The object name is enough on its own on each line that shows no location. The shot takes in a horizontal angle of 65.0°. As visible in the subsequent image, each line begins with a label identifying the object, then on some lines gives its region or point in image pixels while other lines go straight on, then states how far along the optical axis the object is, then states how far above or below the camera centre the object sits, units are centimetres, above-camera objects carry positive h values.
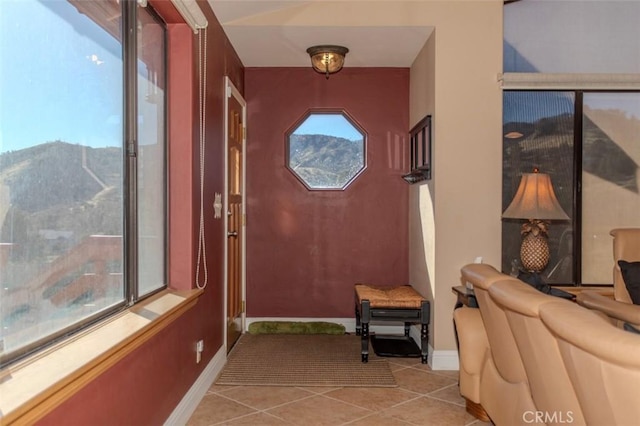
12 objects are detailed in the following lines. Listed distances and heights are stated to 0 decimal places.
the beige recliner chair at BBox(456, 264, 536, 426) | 204 -70
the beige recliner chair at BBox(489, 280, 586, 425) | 150 -47
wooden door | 407 -12
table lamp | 323 -4
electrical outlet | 305 -88
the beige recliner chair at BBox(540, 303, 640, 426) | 108 -37
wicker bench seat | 387 -82
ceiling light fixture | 416 +125
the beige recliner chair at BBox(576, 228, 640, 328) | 295 -35
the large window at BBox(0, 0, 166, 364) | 146 +15
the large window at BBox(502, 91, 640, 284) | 396 +32
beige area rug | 347 -121
